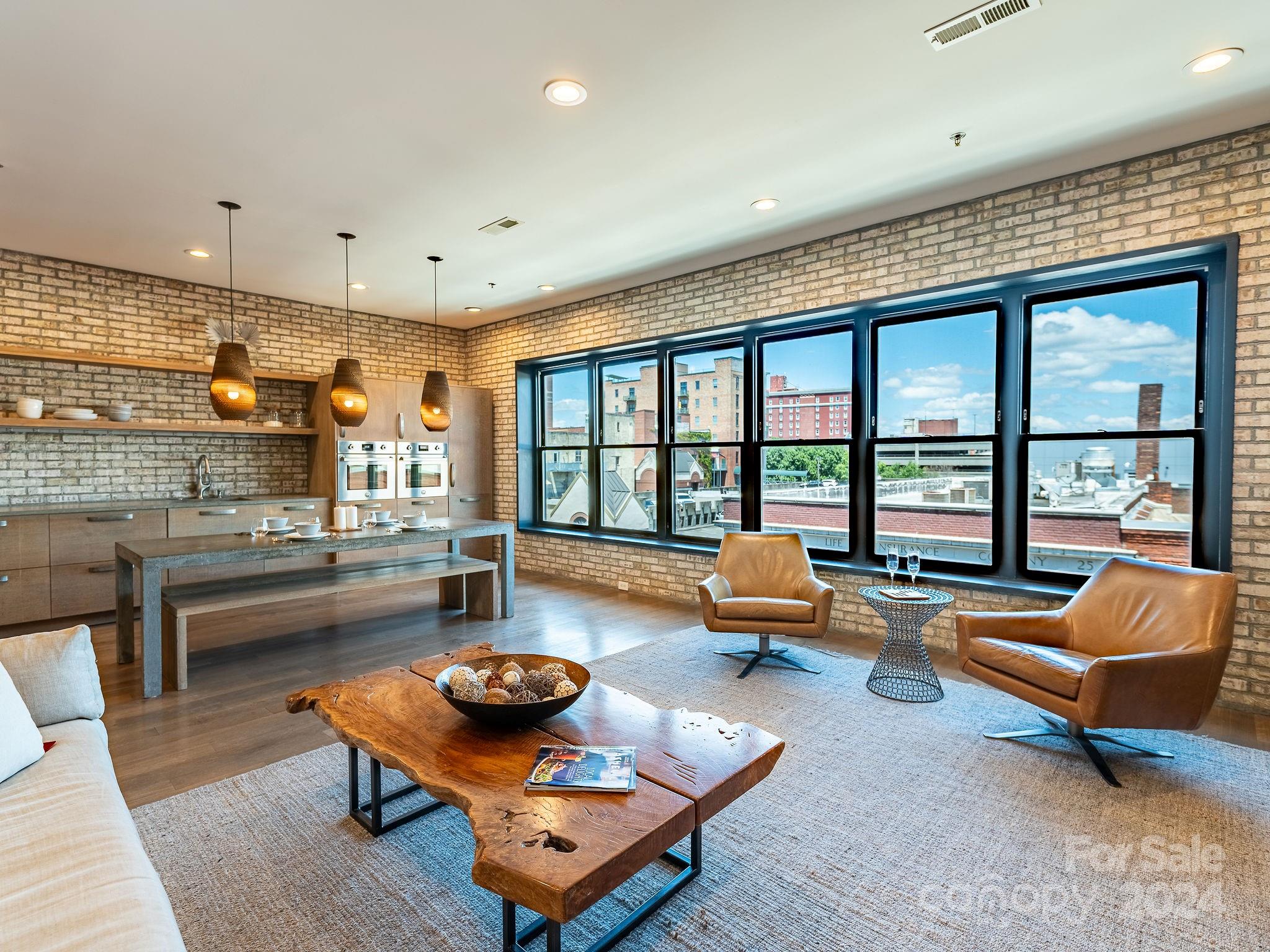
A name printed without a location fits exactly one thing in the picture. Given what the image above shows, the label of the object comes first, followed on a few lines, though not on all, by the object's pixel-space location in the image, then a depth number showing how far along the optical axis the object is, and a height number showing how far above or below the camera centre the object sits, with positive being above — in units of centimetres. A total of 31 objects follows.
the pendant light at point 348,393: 424 +44
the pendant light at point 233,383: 367 +44
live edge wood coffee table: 137 -86
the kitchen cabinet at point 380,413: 661 +49
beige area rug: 178 -129
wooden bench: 363 -85
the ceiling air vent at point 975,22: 237 +169
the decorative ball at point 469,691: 198 -72
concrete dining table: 349 -57
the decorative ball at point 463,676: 204 -70
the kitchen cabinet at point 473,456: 747 +5
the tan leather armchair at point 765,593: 379 -85
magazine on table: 166 -84
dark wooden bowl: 192 -76
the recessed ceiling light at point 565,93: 286 +167
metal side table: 350 -116
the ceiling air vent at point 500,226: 455 +169
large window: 360 +26
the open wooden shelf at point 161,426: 499 +28
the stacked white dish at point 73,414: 519 +37
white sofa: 121 -88
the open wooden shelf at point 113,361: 498 +82
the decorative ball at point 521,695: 199 -74
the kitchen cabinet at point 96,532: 485 -58
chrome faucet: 611 -15
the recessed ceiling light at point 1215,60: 263 +168
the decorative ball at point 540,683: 204 -73
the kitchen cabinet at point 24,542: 465 -61
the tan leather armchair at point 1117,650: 255 -84
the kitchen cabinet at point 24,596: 466 -101
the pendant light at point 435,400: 476 +44
